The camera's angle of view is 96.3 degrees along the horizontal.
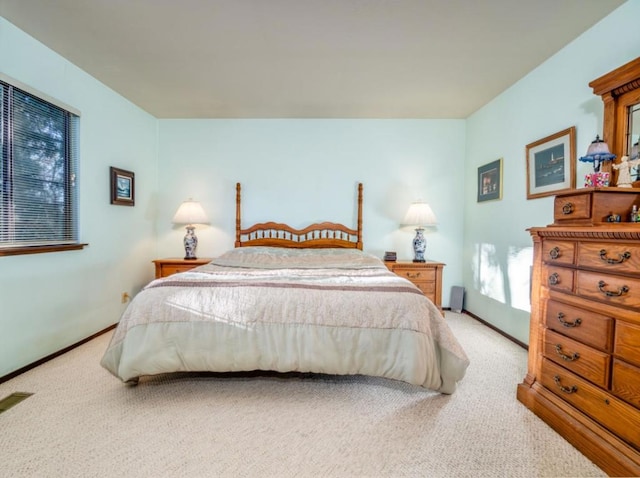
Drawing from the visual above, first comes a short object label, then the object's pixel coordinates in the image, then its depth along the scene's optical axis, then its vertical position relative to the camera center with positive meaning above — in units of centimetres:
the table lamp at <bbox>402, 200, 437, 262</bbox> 339 +16
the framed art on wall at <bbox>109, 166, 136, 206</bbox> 299 +47
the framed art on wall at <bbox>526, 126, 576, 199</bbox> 217 +58
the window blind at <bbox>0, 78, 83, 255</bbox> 203 +43
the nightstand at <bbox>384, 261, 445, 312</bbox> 327 -48
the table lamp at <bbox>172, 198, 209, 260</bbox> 341 +15
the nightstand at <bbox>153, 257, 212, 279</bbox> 329 -41
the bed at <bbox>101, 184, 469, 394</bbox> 172 -63
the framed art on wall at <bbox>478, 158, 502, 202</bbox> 304 +59
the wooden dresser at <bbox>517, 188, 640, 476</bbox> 122 -46
